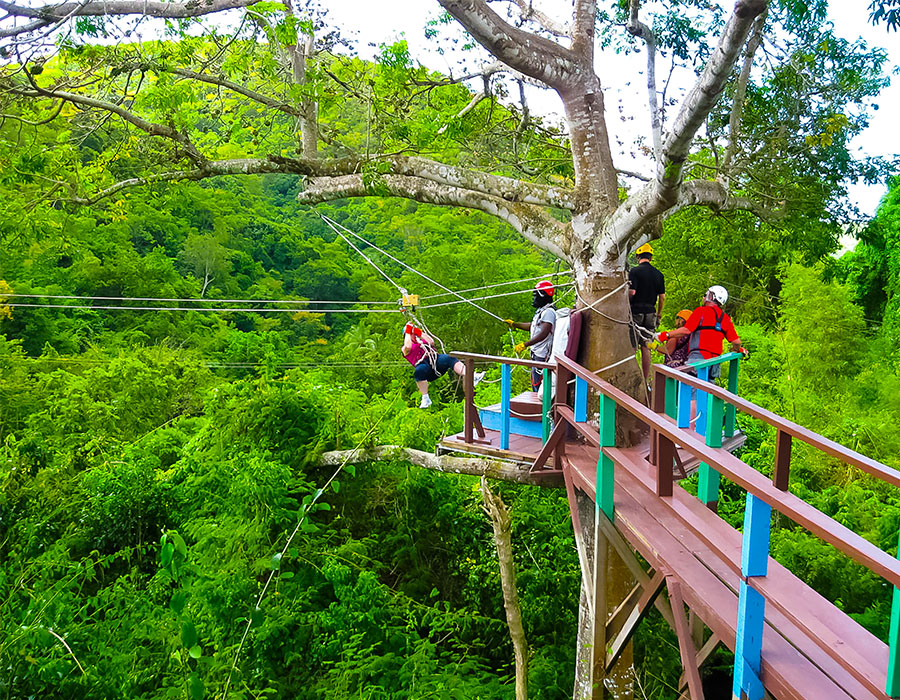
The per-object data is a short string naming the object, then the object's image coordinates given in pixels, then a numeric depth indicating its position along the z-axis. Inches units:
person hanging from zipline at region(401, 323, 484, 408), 270.1
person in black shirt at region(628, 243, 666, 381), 261.4
